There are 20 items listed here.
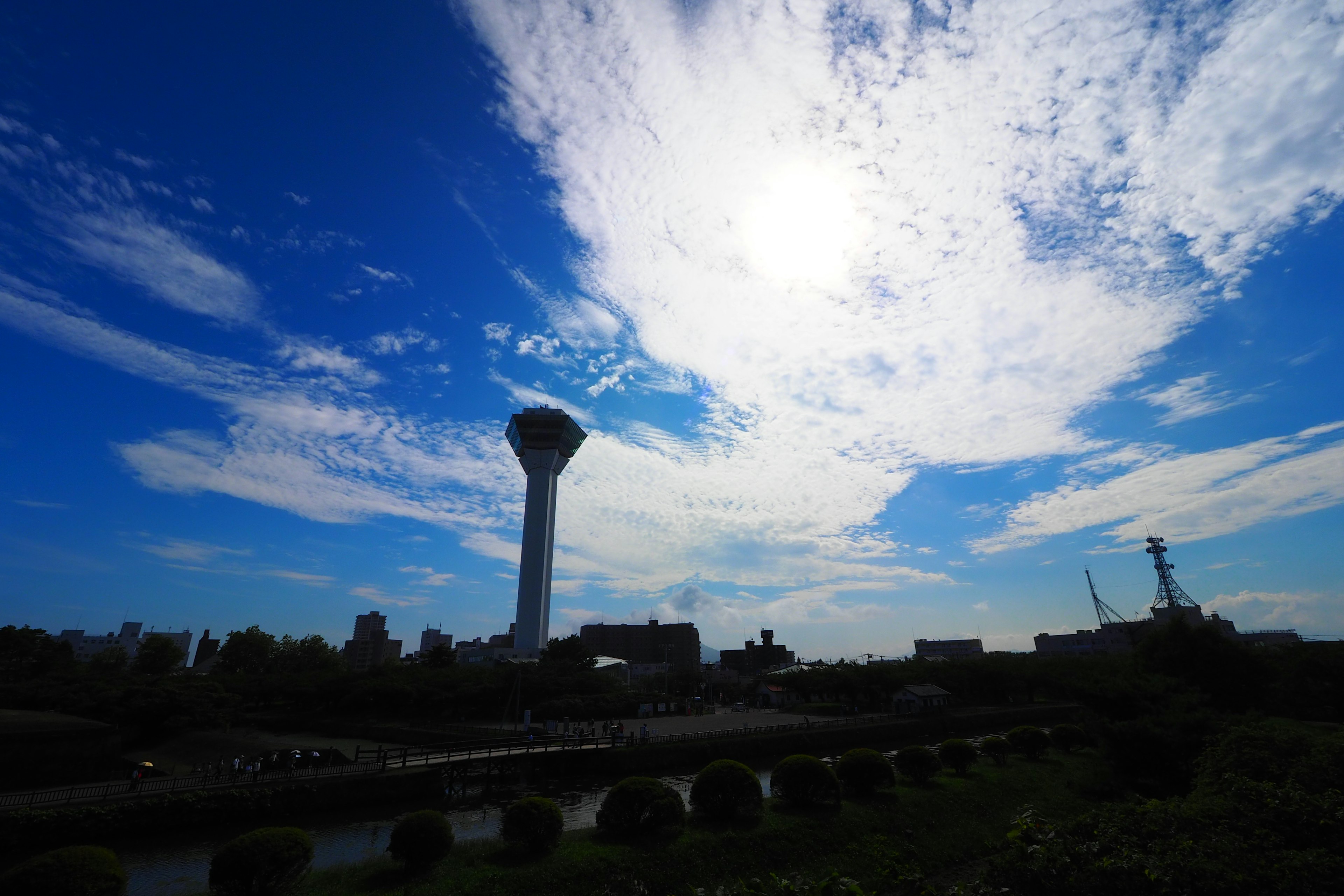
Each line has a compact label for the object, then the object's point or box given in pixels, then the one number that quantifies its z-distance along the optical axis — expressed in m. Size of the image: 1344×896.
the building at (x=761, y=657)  155.00
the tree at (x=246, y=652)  82.00
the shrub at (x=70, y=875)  12.05
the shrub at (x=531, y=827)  16.69
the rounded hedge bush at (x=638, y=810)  18.20
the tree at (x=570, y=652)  71.44
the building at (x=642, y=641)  171.62
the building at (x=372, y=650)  178.38
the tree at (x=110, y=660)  69.50
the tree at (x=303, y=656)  83.88
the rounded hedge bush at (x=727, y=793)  19.86
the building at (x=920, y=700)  50.50
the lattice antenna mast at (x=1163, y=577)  119.38
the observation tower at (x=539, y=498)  115.31
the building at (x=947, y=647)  169.38
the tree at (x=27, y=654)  55.03
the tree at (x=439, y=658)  70.06
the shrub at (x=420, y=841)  15.93
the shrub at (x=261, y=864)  13.92
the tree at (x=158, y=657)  71.81
